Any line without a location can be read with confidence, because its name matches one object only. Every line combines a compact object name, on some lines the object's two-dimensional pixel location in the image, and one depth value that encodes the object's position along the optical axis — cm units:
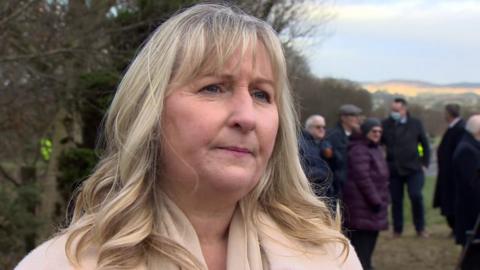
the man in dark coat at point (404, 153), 1006
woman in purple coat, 720
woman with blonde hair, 165
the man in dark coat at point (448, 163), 897
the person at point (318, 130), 734
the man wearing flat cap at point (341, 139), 712
